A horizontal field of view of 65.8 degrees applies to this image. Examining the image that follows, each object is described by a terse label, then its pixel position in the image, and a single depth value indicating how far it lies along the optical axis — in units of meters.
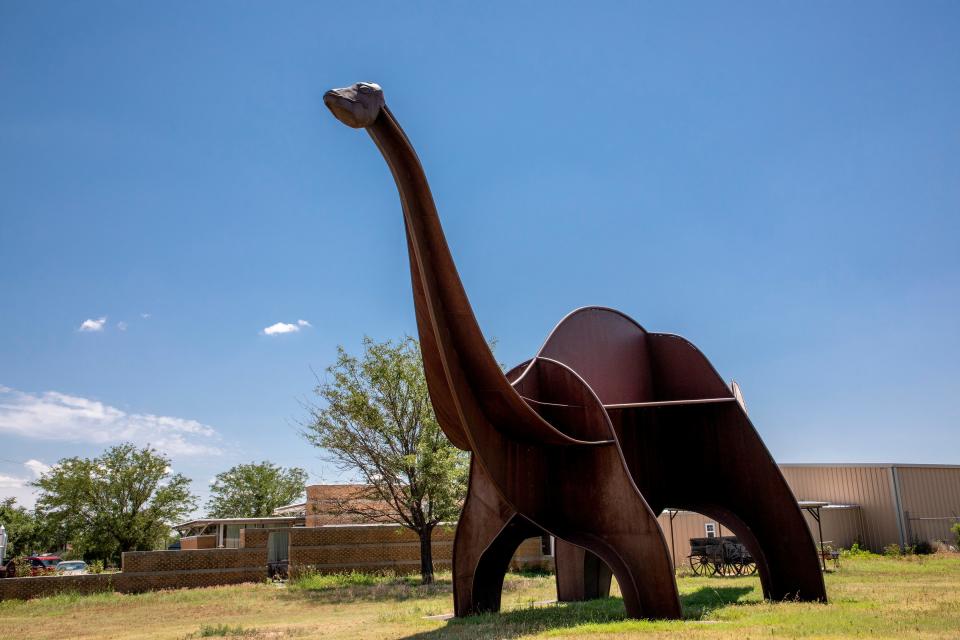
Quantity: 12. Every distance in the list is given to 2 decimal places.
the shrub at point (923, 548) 26.42
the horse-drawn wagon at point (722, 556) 22.05
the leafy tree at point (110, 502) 33.53
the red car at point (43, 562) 26.44
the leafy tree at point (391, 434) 22.83
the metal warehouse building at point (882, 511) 27.44
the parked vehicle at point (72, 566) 34.94
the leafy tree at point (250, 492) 61.03
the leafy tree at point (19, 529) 51.75
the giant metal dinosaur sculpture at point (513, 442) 9.82
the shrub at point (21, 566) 26.92
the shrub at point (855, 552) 26.35
